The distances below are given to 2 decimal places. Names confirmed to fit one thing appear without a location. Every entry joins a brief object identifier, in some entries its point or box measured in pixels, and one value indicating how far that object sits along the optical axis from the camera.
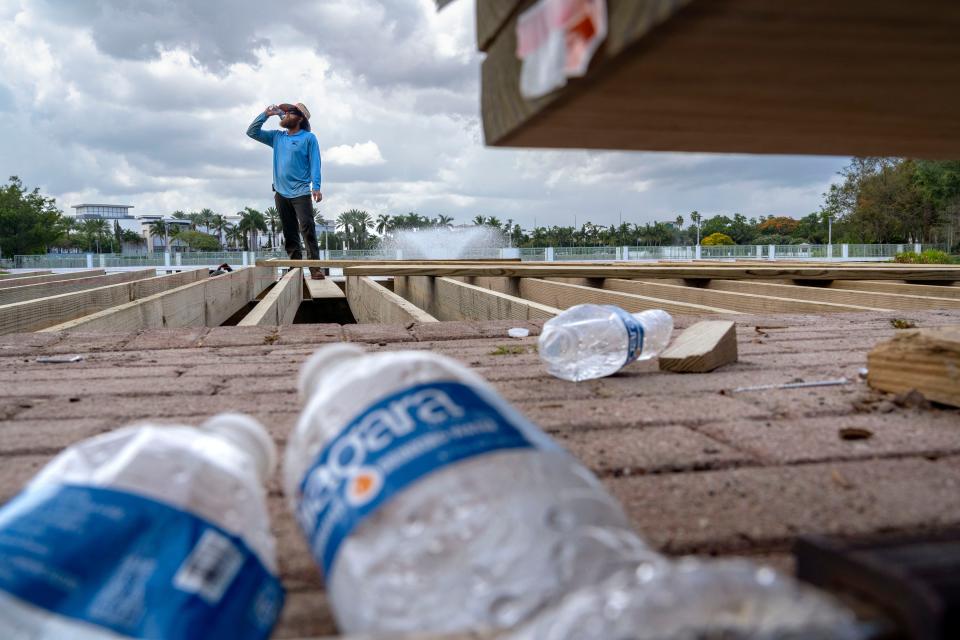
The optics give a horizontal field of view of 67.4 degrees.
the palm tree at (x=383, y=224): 100.51
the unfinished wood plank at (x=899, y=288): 5.04
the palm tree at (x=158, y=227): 108.43
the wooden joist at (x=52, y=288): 6.10
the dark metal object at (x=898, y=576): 0.56
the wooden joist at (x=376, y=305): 4.69
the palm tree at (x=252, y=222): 101.19
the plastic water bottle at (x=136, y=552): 0.66
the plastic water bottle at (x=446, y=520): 0.75
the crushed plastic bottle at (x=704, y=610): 0.53
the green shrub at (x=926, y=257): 17.72
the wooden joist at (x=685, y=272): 6.00
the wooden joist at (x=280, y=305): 4.95
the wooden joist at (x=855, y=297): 4.44
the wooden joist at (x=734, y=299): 4.46
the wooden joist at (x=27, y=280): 8.23
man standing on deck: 8.88
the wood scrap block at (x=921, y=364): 1.83
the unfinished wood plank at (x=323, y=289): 9.79
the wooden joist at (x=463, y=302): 4.23
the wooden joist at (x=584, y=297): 4.34
